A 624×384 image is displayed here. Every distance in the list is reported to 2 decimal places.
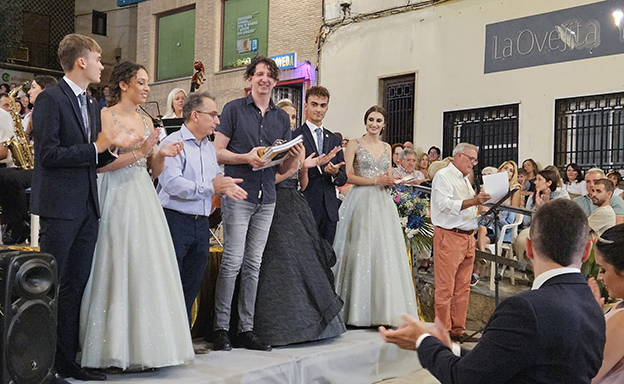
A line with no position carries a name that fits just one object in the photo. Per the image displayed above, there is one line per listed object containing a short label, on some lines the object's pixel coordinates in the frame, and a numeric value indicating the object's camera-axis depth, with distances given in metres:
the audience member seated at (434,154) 11.38
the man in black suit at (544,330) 2.02
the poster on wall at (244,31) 16.58
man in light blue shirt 3.94
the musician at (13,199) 5.74
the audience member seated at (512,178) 8.50
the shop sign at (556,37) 10.34
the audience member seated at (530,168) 10.30
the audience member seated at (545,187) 8.55
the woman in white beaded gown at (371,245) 5.31
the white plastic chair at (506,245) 8.16
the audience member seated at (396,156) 9.27
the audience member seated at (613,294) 2.37
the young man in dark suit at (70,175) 3.24
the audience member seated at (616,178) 9.31
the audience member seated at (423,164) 10.82
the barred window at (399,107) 13.28
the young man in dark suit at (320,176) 5.25
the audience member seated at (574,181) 9.41
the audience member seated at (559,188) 8.61
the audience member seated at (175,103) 6.04
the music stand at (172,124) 5.49
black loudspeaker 2.79
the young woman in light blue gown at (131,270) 3.52
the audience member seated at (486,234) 8.12
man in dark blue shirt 4.32
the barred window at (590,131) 10.44
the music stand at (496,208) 5.64
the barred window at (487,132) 11.69
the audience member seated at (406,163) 8.89
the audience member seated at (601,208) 7.10
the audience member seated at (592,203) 7.36
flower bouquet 6.72
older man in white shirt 5.97
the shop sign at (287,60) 15.35
